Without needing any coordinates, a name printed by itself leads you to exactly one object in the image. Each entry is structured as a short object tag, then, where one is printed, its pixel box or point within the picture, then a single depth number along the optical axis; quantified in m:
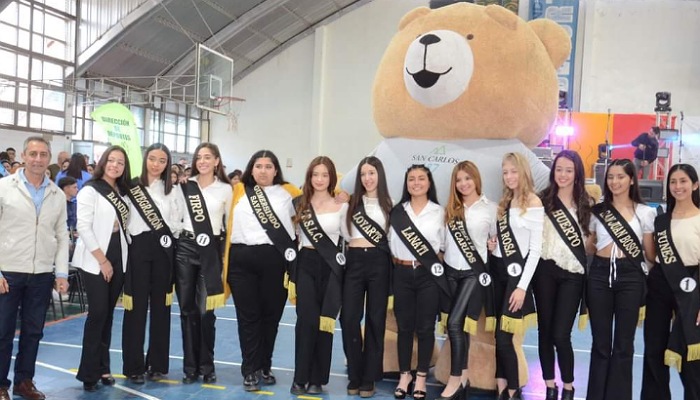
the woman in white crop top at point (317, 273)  3.48
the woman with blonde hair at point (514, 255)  3.20
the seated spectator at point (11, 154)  7.90
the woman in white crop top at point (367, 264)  3.43
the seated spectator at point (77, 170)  6.30
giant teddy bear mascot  3.78
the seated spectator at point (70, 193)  5.72
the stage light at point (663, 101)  11.43
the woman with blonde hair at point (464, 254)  3.32
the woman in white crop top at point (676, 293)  2.95
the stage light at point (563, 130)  12.25
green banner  8.03
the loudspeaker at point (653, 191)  10.22
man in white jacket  3.17
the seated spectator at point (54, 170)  6.69
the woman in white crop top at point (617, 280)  3.05
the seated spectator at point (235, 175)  6.90
